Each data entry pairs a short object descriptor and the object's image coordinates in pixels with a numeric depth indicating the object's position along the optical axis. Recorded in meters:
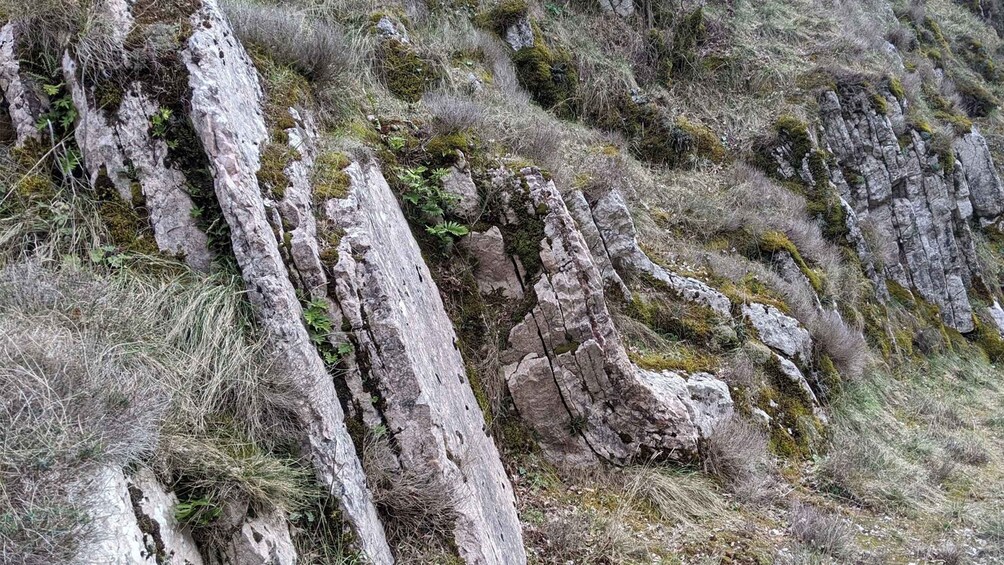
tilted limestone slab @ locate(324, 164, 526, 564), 3.19
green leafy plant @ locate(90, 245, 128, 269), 2.96
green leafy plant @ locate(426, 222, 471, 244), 4.64
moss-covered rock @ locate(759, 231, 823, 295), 7.93
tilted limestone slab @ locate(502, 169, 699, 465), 4.66
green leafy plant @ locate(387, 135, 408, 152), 4.93
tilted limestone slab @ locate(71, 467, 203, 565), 1.82
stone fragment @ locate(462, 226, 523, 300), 4.89
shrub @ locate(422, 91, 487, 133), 5.24
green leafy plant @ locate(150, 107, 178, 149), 3.16
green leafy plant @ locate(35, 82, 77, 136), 3.21
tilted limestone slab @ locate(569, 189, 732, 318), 6.11
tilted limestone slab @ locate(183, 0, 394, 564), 2.83
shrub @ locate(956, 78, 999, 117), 15.66
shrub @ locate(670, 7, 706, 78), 10.67
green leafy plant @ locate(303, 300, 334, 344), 3.12
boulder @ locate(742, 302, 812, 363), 6.41
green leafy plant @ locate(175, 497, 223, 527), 2.23
